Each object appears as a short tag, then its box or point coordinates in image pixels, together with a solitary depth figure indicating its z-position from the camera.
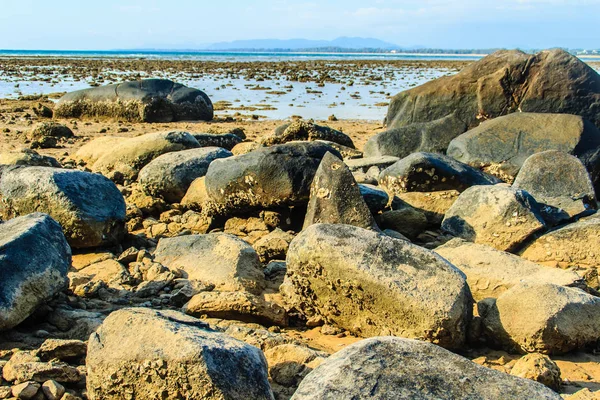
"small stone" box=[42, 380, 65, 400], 3.07
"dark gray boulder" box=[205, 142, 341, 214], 6.46
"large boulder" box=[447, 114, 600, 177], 8.65
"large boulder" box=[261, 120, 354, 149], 9.62
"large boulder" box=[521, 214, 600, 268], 5.80
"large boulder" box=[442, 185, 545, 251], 6.01
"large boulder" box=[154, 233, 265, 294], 5.06
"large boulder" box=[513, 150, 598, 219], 6.96
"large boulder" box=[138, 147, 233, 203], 7.77
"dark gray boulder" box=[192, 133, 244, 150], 10.03
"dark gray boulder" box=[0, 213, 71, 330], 3.83
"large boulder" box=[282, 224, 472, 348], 3.96
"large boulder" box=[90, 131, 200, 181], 8.95
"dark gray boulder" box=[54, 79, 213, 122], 15.36
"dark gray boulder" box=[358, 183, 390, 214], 6.57
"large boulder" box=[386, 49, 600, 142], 10.27
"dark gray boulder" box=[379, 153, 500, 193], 7.39
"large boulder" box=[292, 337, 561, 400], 2.36
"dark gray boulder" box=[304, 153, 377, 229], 5.81
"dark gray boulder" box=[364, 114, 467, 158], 10.05
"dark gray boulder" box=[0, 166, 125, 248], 5.91
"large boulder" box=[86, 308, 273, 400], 2.73
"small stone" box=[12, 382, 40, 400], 3.03
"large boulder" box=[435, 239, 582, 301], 4.79
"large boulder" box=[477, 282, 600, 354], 4.00
